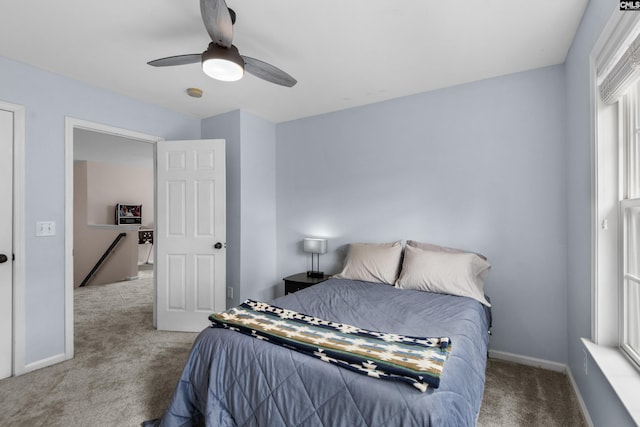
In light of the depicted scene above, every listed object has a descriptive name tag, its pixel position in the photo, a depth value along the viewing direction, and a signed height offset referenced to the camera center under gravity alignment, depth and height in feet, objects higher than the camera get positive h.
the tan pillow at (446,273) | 7.97 -1.63
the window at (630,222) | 4.99 -0.16
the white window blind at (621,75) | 4.23 +2.11
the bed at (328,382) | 3.82 -2.39
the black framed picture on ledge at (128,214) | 22.13 +0.01
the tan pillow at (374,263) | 9.39 -1.57
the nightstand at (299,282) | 10.83 -2.41
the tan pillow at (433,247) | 9.05 -1.04
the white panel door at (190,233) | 11.28 -0.70
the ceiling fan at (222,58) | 4.96 +3.18
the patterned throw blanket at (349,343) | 4.02 -2.04
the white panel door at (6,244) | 7.86 -0.76
